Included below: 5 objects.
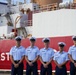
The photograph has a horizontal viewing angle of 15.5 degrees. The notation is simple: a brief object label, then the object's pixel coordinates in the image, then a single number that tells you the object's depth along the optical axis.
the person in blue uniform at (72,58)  7.22
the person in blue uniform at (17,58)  7.71
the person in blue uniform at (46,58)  7.49
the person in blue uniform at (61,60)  7.28
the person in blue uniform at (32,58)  7.62
